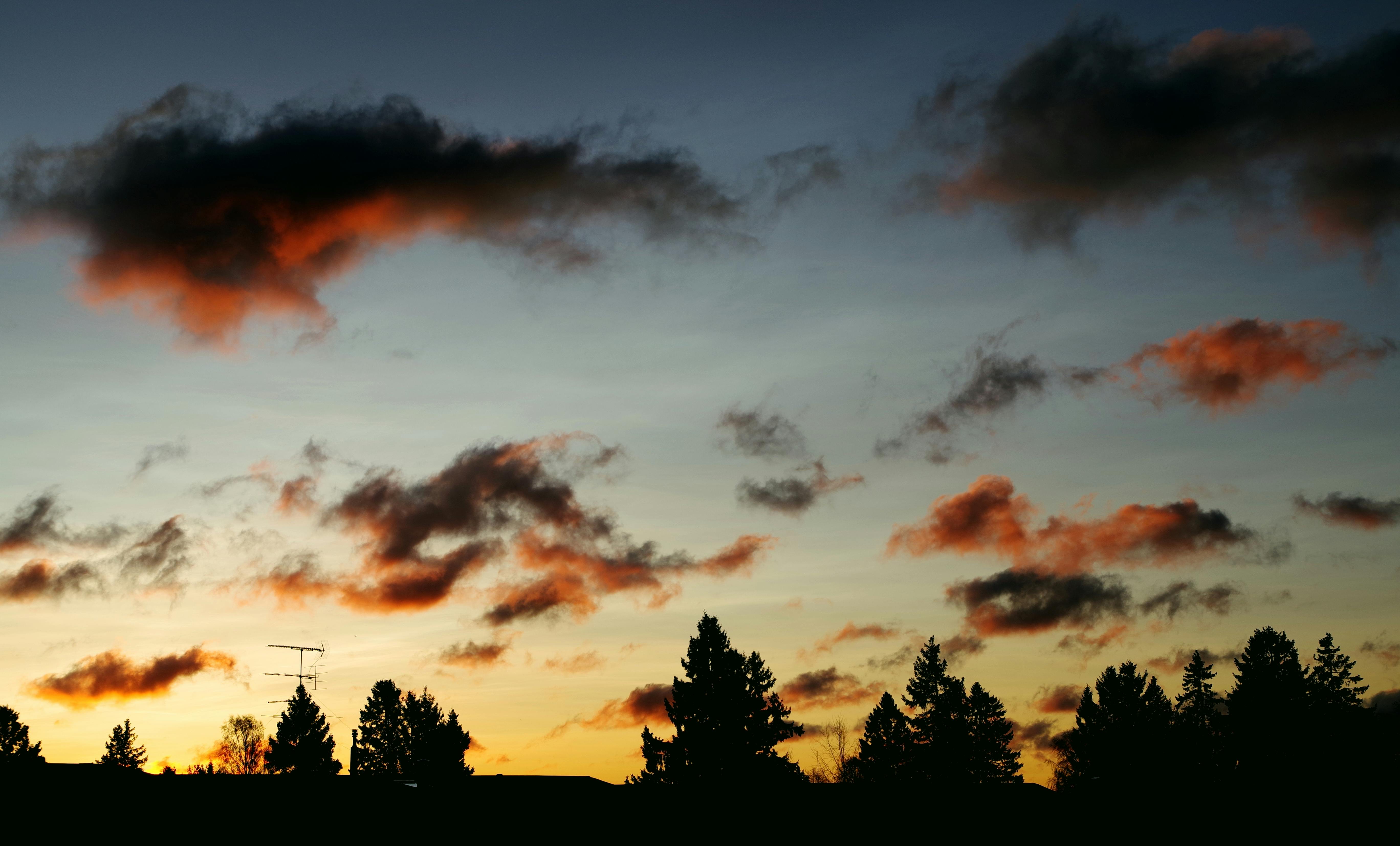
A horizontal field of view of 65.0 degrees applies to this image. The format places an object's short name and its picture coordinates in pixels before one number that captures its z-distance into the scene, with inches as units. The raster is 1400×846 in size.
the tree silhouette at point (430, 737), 3102.9
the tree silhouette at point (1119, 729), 3117.6
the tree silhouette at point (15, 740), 3390.7
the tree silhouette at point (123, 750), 3673.7
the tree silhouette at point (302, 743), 3211.1
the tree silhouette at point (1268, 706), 2923.2
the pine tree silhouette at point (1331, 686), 3024.1
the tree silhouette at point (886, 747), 2957.7
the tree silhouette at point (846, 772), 3154.5
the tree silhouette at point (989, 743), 2906.0
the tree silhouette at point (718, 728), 2411.4
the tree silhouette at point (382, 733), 3213.6
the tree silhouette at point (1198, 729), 3061.0
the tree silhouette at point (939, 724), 2874.0
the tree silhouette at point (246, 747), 3836.1
